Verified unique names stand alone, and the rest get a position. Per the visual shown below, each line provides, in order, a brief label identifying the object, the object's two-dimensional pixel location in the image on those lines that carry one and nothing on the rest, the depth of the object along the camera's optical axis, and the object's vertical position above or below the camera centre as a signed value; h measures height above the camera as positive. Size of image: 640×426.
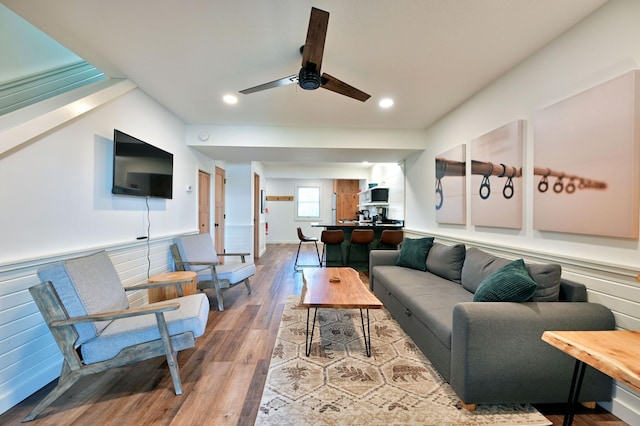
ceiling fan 1.54 +1.10
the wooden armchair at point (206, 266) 3.25 -0.75
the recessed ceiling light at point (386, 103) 3.13 +1.39
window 9.48 +0.39
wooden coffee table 2.05 -0.73
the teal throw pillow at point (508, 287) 1.65 -0.47
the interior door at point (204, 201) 4.64 +0.20
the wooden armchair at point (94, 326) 1.59 -0.80
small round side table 2.74 -0.86
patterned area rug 1.52 -1.21
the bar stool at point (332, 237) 4.86 -0.46
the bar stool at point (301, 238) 5.41 -0.56
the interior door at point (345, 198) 9.38 +0.56
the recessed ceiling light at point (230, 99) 3.03 +1.37
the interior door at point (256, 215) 6.53 -0.08
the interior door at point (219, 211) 5.43 +0.01
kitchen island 5.24 -0.74
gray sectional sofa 1.53 -0.80
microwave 6.26 +0.47
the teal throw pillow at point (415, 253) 3.29 -0.52
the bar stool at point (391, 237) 4.80 -0.43
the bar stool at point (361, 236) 4.86 -0.43
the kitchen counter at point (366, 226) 5.12 -0.25
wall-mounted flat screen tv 2.47 +0.46
